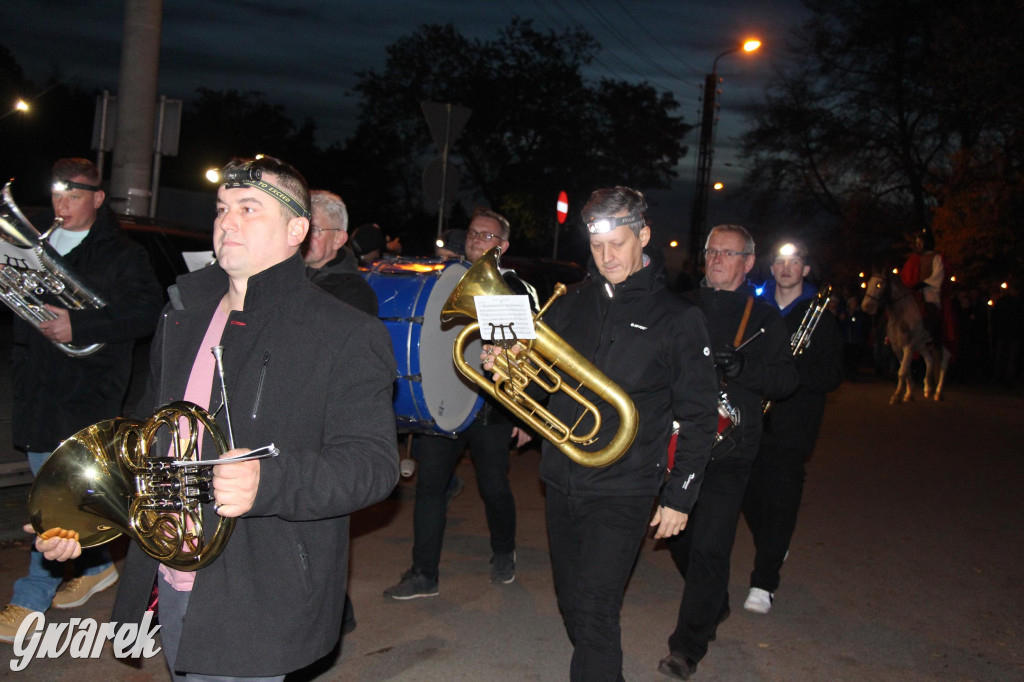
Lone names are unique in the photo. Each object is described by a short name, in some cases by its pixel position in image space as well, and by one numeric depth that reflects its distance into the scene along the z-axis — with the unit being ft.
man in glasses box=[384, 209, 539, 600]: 17.01
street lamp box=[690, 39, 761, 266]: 102.53
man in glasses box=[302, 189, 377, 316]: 14.79
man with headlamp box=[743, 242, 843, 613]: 17.62
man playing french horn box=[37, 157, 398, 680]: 7.77
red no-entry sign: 54.19
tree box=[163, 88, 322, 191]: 130.11
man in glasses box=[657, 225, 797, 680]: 14.82
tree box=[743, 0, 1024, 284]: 81.00
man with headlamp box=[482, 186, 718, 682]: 11.45
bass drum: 16.85
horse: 53.36
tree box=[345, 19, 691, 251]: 123.24
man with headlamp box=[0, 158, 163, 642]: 14.24
